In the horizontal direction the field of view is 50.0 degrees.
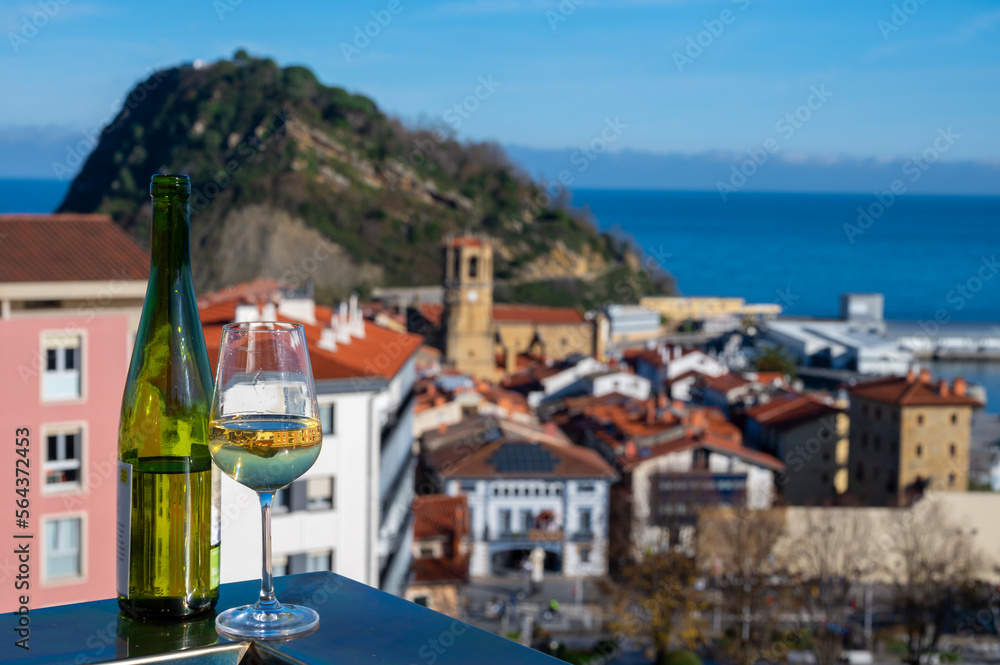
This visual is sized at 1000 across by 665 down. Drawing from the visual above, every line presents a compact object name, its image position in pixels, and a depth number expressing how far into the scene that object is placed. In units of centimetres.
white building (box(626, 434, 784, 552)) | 2322
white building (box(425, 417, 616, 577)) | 2380
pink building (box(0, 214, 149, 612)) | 911
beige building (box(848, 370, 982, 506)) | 2833
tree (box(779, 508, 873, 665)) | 2019
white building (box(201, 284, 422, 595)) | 1194
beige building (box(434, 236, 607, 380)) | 4219
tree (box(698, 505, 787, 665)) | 1898
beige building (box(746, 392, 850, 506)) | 2909
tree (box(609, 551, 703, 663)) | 1864
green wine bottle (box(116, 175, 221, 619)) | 138
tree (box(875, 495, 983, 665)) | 1952
